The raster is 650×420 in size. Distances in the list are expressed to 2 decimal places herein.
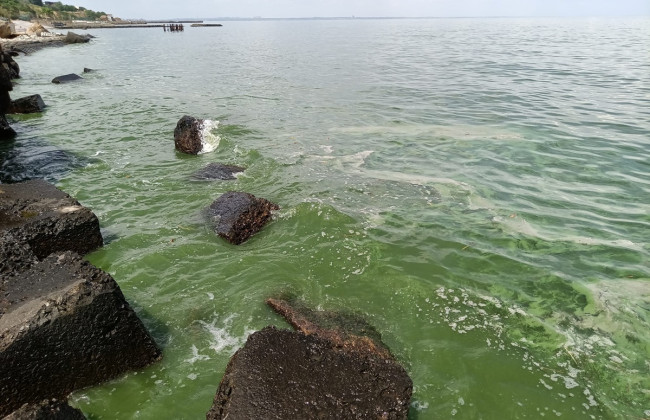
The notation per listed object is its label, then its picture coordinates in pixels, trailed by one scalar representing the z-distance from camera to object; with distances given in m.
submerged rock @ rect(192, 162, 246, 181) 10.34
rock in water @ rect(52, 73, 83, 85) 24.61
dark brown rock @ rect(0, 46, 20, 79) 23.64
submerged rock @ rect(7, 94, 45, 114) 16.83
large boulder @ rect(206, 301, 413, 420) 3.14
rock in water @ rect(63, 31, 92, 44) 54.69
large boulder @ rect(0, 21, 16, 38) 40.22
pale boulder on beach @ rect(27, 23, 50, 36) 56.12
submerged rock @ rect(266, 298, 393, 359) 4.38
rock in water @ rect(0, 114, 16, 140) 12.86
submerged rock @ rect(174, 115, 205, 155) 12.36
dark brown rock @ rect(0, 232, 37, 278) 4.94
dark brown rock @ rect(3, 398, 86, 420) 3.00
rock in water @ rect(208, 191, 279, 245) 7.43
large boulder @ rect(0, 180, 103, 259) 6.10
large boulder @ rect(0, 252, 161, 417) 3.78
